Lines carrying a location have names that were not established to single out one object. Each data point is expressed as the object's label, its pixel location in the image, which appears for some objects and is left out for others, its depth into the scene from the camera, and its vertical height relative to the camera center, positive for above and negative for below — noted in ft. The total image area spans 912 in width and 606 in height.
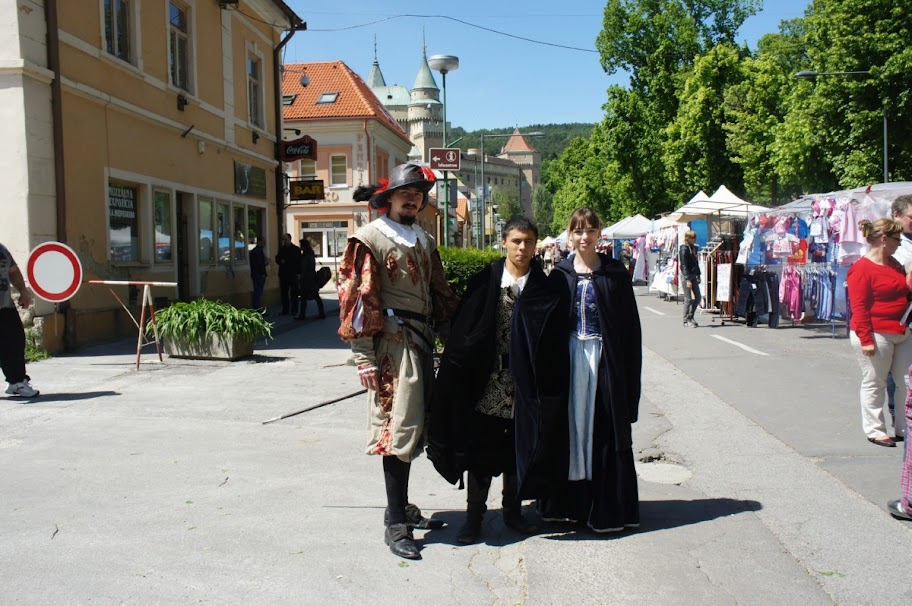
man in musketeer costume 13.37 -1.06
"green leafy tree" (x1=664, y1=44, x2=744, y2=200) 118.73 +18.60
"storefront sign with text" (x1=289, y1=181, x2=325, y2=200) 74.23 +6.24
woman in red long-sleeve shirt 20.11 -1.32
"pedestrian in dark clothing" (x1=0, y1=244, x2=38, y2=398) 25.62 -2.09
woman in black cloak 14.28 -2.38
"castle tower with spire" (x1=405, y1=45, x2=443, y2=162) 358.84 +62.17
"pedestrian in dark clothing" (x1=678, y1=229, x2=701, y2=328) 51.90 -1.21
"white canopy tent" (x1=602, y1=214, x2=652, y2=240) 106.01 +3.55
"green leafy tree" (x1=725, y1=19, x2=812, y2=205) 109.70 +17.76
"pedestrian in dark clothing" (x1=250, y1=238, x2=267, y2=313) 60.64 -0.64
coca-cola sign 74.95 +9.93
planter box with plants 35.29 -2.87
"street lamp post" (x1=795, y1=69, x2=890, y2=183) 75.54 +16.67
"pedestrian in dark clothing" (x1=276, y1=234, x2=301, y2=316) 61.26 -0.38
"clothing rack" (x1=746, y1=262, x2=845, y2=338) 45.57 -1.10
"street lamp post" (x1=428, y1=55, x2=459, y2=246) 58.23 +13.59
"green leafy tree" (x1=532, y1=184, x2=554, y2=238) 424.79 +26.31
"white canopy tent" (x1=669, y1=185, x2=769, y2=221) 63.10 +3.67
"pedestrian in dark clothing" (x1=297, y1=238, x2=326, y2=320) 58.39 -1.57
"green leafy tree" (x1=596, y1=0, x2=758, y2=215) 141.79 +33.93
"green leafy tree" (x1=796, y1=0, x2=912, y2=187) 76.28 +15.61
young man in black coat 13.67 -2.07
